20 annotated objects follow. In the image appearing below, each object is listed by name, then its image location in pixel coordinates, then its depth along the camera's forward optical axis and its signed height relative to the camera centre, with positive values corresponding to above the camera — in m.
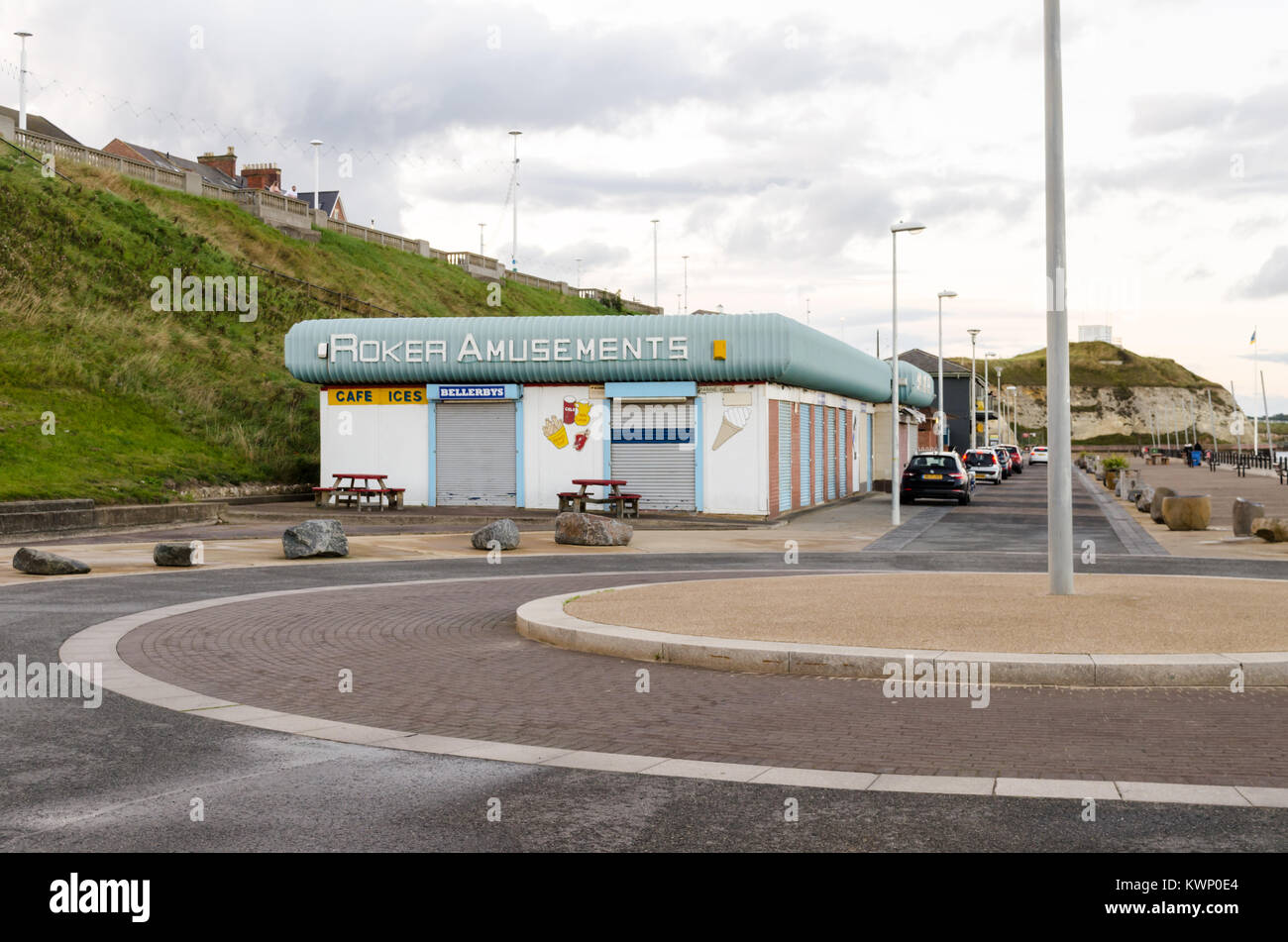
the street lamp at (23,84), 52.81 +17.99
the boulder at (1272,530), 22.09 -1.02
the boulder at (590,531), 23.06 -0.96
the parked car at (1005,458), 69.34 +1.15
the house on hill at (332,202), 98.06 +23.35
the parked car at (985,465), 58.00 +0.63
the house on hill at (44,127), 81.69 +25.13
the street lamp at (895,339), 29.25 +3.50
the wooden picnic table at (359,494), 31.88 -0.29
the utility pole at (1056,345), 11.74 +1.30
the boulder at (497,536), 21.91 -0.98
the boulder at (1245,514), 23.53 -0.77
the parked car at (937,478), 37.47 -0.01
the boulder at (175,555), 18.22 -1.06
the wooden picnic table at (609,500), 30.05 -0.48
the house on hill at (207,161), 85.12 +23.74
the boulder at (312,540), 19.81 -0.94
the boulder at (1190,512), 25.98 -0.80
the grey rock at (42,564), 16.78 -1.09
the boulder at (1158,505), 28.91 -0.72
